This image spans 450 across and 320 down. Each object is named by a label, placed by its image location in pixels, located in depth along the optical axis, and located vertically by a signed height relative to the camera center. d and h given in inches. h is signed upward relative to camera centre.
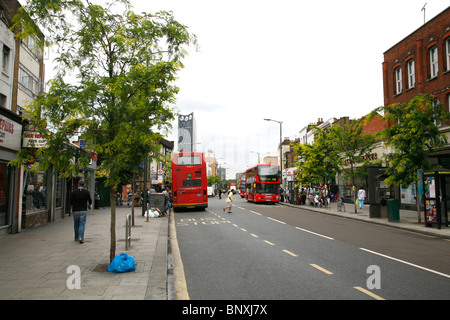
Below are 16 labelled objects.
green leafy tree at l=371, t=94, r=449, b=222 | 644.7 +91.2
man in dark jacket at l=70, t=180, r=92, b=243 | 421.1 -25.0
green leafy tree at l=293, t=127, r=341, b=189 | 1139.9 +88.3
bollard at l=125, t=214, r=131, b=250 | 362.5 -55.9
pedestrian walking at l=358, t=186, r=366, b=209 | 1089.9 -30.1
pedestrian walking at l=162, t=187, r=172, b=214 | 884.7 -38.3
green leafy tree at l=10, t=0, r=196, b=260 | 275.0 +77.6
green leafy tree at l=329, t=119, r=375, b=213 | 1040.8 +143.2
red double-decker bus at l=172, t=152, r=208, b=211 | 1006.4 +17.0
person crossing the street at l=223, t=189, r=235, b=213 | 940.1 -31.3
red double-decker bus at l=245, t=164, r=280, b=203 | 1419.8 +14.7
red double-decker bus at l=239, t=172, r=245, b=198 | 2272.9 +17.9
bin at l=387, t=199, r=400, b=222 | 706.8 -47.7
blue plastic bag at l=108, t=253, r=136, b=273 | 269.3 -59.4
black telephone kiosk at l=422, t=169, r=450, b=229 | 597.0 -20.5
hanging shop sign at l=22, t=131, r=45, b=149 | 489.2 +65.0
